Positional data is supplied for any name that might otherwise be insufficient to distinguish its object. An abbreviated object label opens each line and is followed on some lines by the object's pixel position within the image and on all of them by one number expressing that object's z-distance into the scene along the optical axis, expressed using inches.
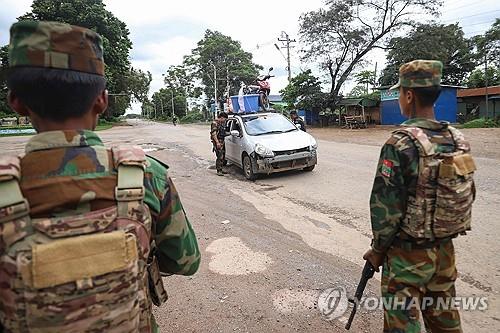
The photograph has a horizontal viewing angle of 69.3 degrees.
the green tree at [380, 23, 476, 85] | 898.1
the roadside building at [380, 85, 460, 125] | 917.2
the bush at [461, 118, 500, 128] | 770.8
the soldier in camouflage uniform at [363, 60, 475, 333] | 74.5
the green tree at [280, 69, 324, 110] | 1023.6
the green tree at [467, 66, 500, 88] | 1050.0
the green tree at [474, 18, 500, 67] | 1032.8
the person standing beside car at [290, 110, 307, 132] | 471.8
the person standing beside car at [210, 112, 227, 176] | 359.9
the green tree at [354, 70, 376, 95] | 1485.4
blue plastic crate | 438.2
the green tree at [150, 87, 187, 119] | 2903.5
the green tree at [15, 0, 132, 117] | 1485.0
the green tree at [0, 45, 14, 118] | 1620.0
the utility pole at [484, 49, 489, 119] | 835.4
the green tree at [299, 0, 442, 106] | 929.5
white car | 297.7
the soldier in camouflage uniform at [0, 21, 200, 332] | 40.4
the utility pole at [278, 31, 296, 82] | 1278.3
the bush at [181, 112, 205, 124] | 2268.2
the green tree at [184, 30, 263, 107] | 2039.9
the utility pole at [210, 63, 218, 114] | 1939.7
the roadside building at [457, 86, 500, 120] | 887.7
